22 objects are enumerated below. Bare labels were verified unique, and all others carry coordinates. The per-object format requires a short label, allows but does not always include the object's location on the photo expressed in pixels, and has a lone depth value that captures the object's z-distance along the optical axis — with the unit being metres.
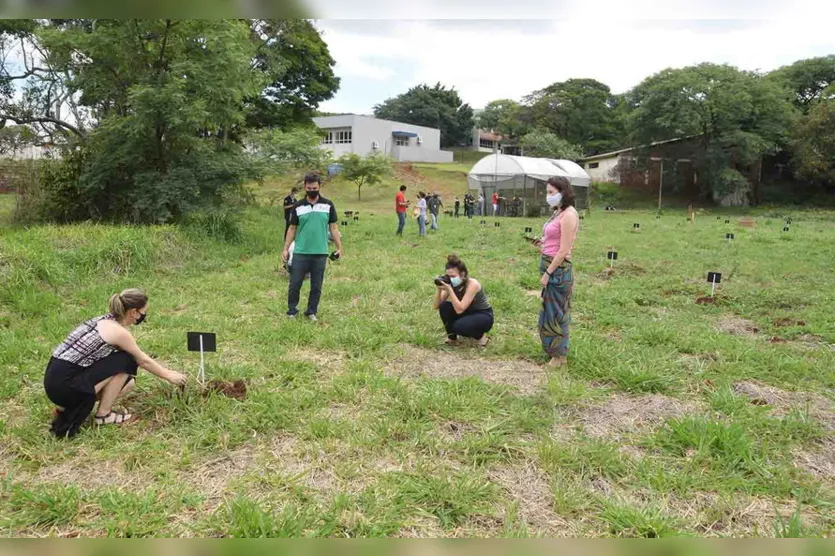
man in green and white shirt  5.43
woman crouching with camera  4.75
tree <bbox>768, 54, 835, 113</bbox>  34.50
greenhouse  25.72
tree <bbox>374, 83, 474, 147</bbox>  58.62
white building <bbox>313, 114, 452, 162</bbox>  44.44
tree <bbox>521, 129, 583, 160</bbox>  39.06
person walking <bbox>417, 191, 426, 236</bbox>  13.41
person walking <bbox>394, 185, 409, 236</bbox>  13.30
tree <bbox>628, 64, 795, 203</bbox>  29.67
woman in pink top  4.09
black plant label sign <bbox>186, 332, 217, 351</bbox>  3.51
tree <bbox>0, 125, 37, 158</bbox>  12.53
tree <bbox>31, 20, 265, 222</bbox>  9.39
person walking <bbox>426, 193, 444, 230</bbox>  15.37
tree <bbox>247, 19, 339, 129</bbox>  25.98
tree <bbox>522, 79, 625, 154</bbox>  47.59
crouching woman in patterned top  2.98
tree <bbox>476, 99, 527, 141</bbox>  50.25
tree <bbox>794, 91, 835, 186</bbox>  28.53
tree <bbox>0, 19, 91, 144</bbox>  13.04
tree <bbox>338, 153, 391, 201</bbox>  31.69
